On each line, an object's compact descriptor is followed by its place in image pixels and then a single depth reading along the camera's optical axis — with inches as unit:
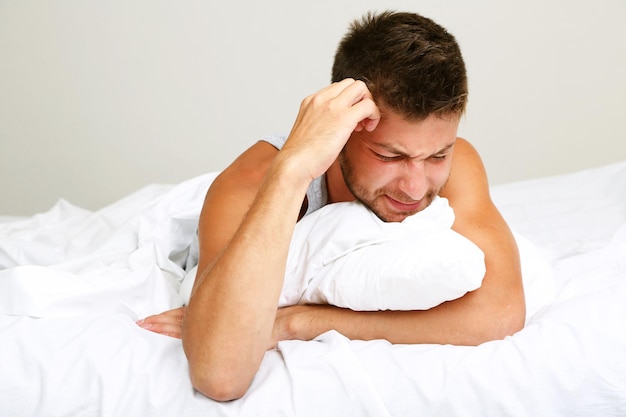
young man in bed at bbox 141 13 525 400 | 54.8
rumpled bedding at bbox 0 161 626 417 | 53.1
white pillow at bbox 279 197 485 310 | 58.6
